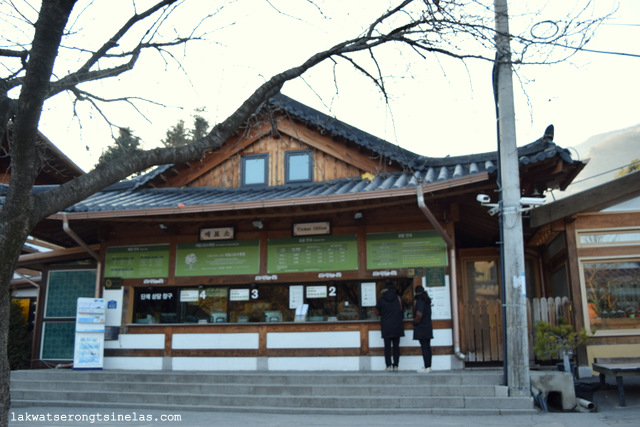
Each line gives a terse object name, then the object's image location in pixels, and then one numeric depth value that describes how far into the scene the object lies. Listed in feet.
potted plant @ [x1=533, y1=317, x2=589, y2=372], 32.42
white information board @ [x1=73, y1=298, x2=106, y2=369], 41.52
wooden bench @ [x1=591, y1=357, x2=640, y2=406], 28.91
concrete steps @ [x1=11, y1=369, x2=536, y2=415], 29.53
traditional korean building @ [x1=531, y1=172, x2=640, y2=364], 35.09
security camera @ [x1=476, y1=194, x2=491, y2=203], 31.76
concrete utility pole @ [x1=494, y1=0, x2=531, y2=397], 29.04
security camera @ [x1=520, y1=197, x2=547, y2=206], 29.41
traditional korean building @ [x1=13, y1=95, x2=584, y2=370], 37.99
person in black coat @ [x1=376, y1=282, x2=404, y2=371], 36.52
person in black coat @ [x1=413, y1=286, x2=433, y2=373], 35.58
